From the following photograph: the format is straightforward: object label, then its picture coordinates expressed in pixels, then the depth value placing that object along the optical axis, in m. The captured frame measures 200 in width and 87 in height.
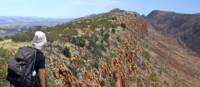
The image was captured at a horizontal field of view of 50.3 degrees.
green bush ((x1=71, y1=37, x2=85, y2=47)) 20.37
